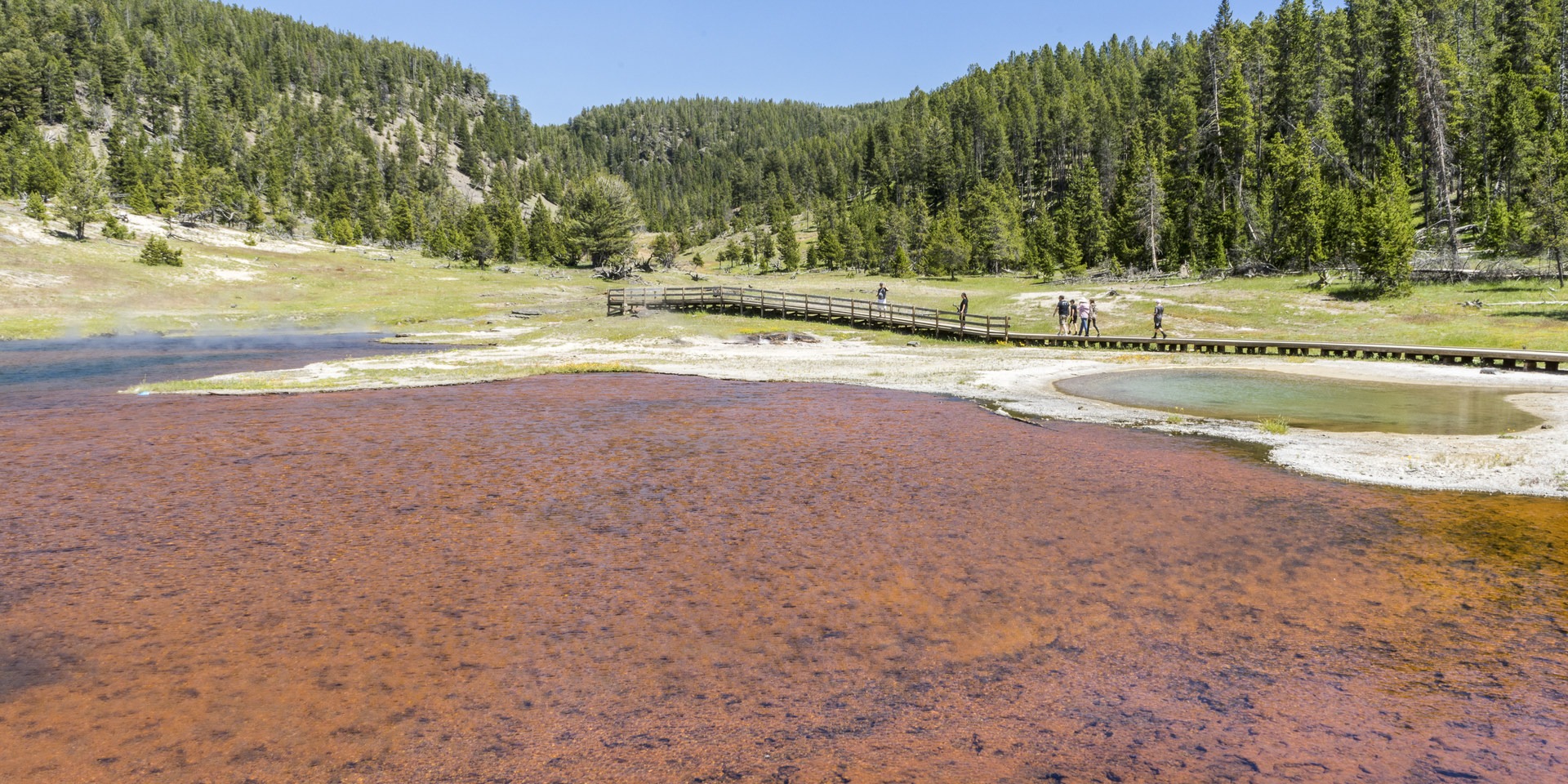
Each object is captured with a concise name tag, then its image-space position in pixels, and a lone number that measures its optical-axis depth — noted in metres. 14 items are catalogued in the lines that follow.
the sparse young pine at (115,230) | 79.31
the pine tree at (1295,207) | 60.53
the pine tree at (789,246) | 132.00
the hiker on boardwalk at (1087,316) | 43.28
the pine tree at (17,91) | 145.50
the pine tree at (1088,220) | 90.25
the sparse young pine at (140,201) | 105.25
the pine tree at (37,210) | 78.75
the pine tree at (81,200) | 73.88
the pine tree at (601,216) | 99.19
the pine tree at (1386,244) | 46.25
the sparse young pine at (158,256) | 70.31
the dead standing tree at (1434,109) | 62.97
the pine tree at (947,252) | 96.06
